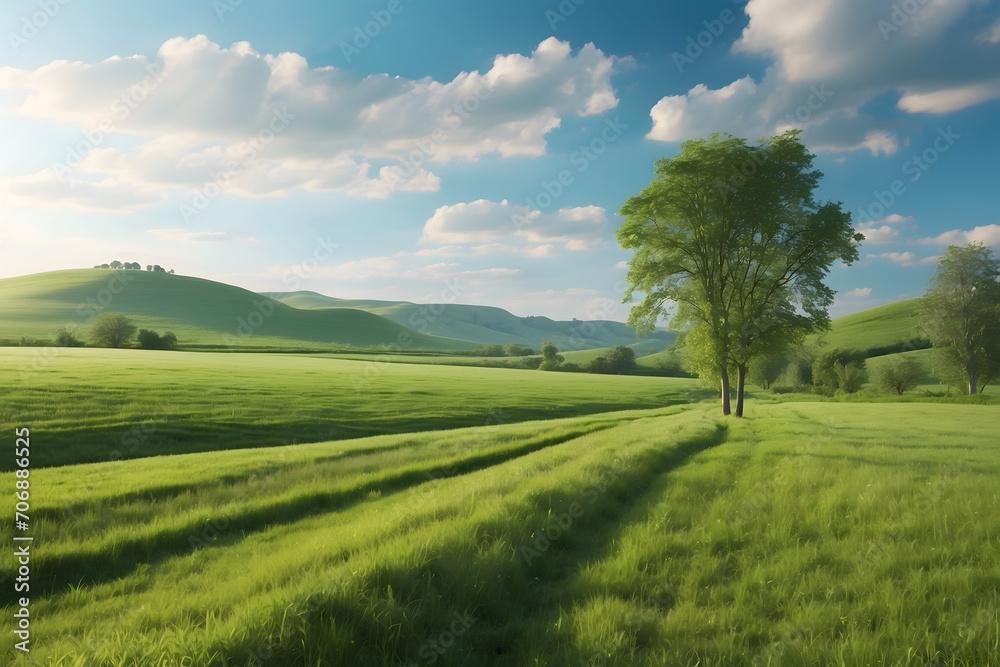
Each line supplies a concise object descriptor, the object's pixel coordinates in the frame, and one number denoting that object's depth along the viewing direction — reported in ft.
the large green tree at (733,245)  84.79
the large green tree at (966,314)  168.76
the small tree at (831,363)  251.19
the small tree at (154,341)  266.98
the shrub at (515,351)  547.16
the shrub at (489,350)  515.58
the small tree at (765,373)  281.66
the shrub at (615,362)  363.15
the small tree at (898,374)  220.64
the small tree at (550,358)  354.52
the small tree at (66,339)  251.60
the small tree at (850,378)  240.77
